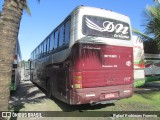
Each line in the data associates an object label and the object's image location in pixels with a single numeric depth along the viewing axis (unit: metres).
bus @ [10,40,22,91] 7.03
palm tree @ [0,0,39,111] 2.83
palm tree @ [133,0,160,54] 7.54
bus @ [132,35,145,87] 7.16
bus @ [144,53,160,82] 7.90
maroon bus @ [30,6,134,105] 4.11
